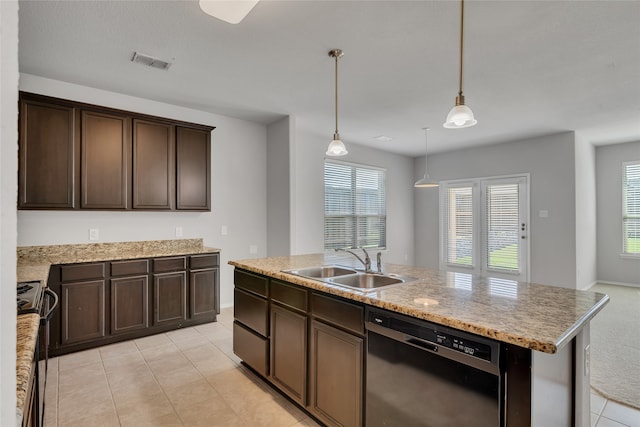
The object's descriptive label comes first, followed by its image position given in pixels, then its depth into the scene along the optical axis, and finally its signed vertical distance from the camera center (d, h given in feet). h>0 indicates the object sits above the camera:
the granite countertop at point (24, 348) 2.71 -1.45
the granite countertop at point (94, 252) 10.06 -1.35
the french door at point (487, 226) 19.61 -0.80
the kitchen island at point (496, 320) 4.04 -1.51
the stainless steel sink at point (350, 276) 7.50 -1.48
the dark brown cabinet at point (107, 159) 10.30 +2.00
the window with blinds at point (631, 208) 20.44 +0.35
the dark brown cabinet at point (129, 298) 10.25 -2.88
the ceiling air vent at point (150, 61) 9.53 +4.59
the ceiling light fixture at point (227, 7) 4.90 +3.13
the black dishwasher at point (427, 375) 4.31 -2.37
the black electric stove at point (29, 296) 5.21 -1.43
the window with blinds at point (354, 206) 19.26 +0.55
